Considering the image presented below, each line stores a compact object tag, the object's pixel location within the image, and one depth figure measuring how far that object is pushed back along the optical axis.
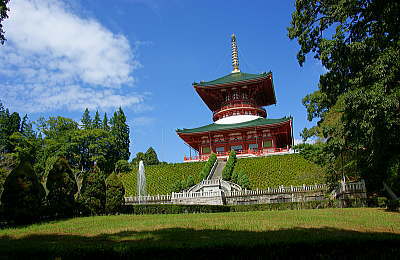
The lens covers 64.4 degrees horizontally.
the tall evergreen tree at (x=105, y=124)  55.87
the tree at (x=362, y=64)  10.73
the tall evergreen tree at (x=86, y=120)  49.11
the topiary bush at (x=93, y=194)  16.88
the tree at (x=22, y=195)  12.77
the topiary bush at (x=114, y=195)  17.45
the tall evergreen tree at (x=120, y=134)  53.25
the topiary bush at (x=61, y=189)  15.02
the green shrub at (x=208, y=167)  31.72
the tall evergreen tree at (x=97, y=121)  53.86
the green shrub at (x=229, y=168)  30.74
